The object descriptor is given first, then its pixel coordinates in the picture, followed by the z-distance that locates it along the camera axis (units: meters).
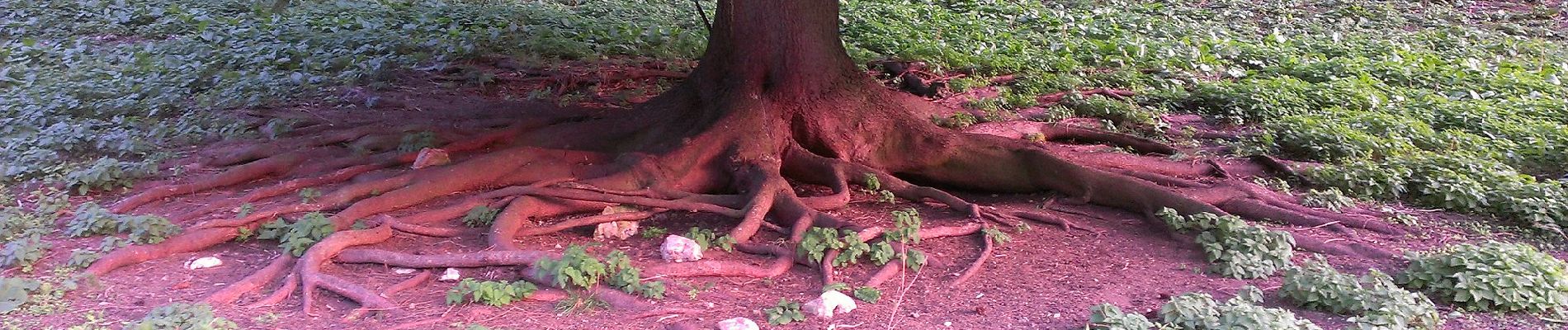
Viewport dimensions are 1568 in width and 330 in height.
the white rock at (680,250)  4.66
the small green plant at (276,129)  6.66
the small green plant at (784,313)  4.04
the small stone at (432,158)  5.87
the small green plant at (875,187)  5.82
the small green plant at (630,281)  4.23
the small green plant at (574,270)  4.15
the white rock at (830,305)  4.11
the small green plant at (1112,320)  3.69
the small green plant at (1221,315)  3.67
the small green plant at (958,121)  7.36
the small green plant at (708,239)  4.80
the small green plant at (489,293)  4.07
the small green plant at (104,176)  5.48
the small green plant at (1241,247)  4.64
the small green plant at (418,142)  6.11
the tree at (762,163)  5.32
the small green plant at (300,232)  4.54
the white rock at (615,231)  5.12
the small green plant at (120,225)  4.64
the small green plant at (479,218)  5.12
